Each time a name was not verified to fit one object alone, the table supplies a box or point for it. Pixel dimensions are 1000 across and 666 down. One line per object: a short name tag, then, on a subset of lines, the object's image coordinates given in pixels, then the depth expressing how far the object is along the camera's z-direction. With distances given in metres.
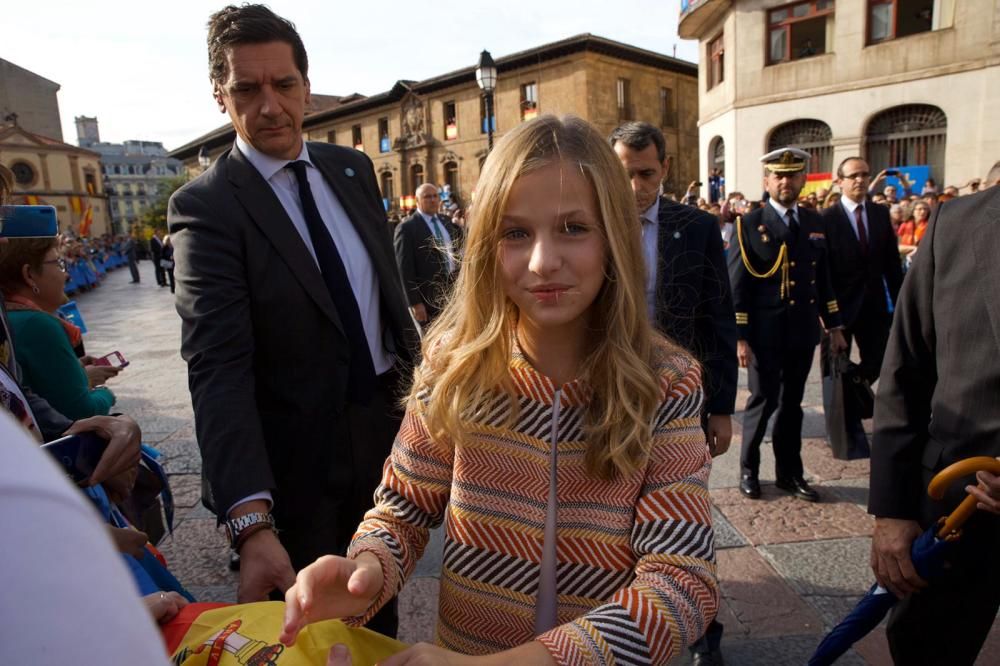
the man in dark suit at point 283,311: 1.68
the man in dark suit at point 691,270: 2.85
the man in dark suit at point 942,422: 1.63
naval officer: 3.88
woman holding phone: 2.41
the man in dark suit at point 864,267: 4.73
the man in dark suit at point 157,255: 20.69
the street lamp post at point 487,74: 11.72
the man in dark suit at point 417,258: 6.65
